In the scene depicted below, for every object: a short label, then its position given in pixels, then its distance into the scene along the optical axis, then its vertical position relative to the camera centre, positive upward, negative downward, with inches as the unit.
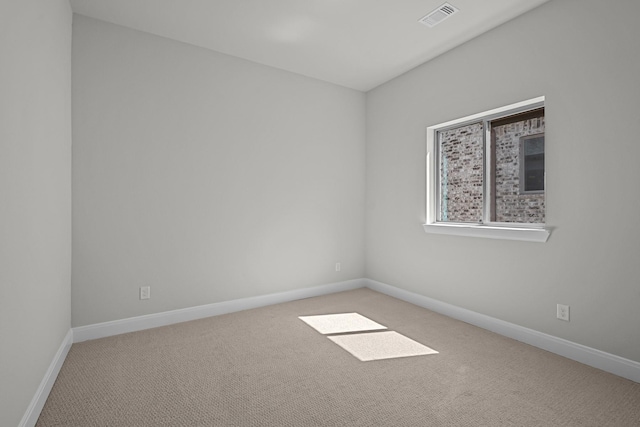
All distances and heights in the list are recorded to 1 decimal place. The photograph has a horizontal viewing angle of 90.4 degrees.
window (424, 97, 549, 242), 111.9 +14.1
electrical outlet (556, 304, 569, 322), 96.0 -31.3
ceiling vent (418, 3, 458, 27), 103.3 +65.4
